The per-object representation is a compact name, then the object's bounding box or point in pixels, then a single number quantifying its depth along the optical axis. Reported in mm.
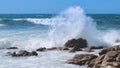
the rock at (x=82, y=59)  14611
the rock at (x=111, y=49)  16588
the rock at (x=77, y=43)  20925
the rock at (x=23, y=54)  17723
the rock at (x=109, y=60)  12548
